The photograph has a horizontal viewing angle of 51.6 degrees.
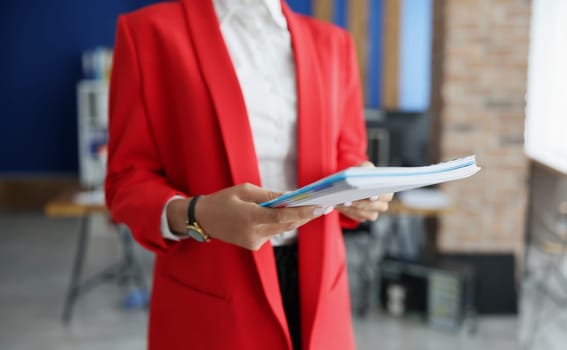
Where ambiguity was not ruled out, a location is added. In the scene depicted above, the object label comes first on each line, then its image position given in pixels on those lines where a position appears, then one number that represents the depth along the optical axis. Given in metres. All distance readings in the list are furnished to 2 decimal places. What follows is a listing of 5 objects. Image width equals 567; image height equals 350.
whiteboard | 5.01
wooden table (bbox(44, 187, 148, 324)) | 3.69
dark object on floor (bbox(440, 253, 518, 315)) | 3.96
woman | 1.02
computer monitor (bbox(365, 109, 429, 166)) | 3.97
